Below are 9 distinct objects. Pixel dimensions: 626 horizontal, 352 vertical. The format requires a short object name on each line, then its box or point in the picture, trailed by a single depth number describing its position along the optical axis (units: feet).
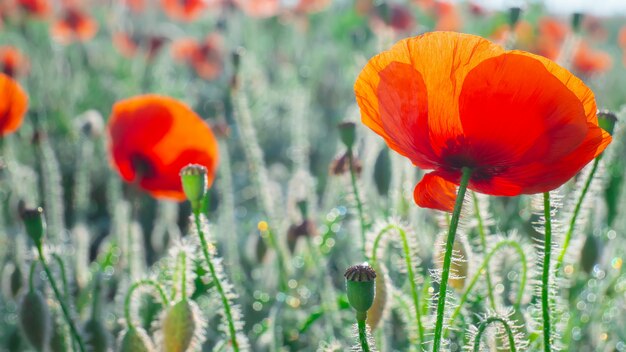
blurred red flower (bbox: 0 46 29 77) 4.11
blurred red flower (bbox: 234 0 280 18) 6.68
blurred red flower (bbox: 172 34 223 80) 5.89
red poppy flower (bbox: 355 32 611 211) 1.52
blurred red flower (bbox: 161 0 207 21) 6.70
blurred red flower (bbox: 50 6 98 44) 6.01
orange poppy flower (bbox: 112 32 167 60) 5.31
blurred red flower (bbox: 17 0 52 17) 5.54
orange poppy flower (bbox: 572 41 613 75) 5.72
